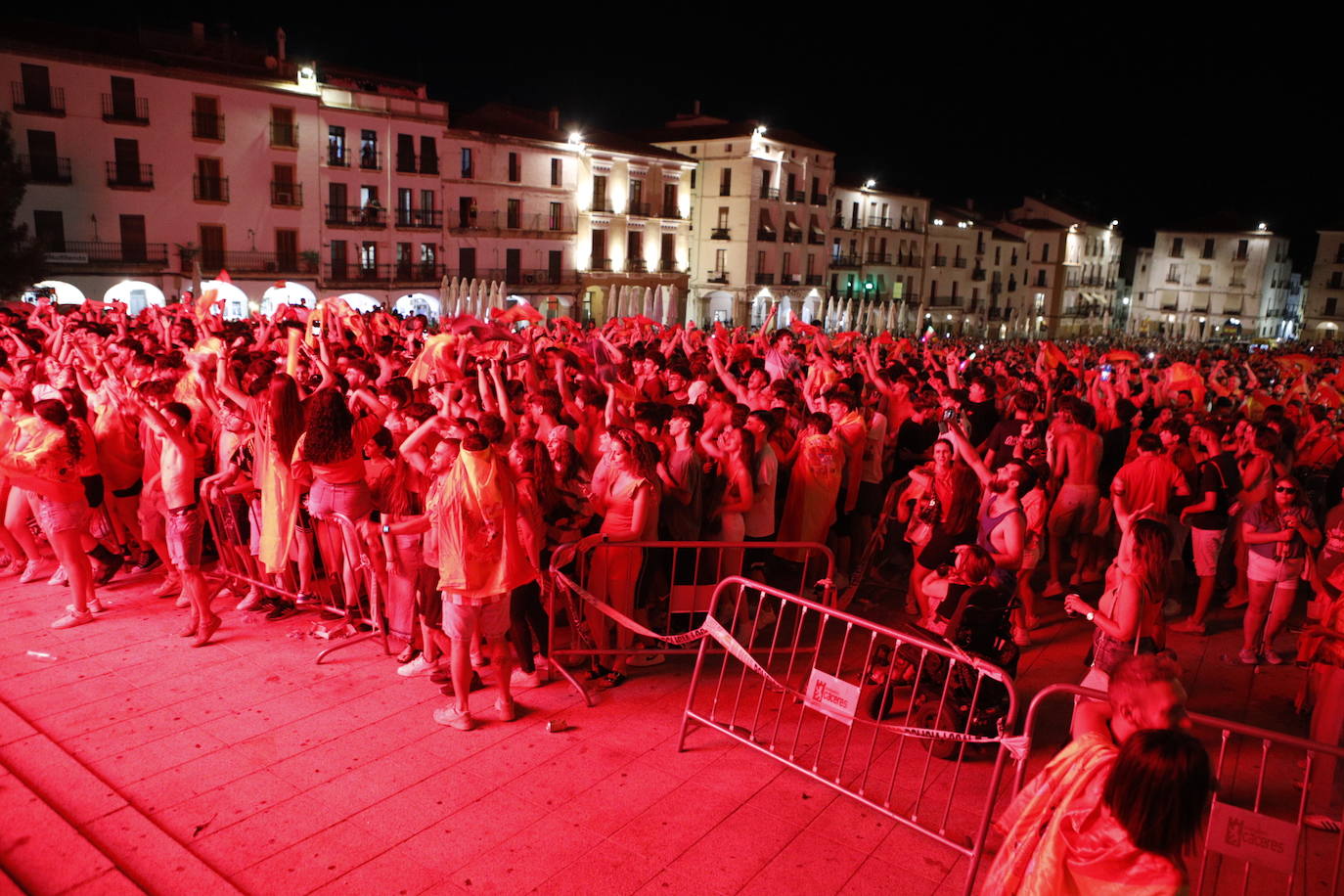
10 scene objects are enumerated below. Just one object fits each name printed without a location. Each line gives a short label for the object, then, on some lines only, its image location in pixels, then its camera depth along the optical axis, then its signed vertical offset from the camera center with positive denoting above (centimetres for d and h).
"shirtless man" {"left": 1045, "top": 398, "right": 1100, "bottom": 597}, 795 -141
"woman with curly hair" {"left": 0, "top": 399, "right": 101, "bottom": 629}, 638 -156
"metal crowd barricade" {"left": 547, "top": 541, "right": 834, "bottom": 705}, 573 -206
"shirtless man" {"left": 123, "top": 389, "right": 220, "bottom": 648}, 613 -166
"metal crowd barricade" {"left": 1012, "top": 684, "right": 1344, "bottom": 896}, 323 -252
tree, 2958 +76
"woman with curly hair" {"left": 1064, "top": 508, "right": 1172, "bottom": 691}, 497 -154
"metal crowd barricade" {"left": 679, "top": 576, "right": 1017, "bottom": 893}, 438 -252
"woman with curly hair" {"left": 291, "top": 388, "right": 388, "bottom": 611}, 595 -124
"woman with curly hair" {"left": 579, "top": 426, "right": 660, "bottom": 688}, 579 -148
